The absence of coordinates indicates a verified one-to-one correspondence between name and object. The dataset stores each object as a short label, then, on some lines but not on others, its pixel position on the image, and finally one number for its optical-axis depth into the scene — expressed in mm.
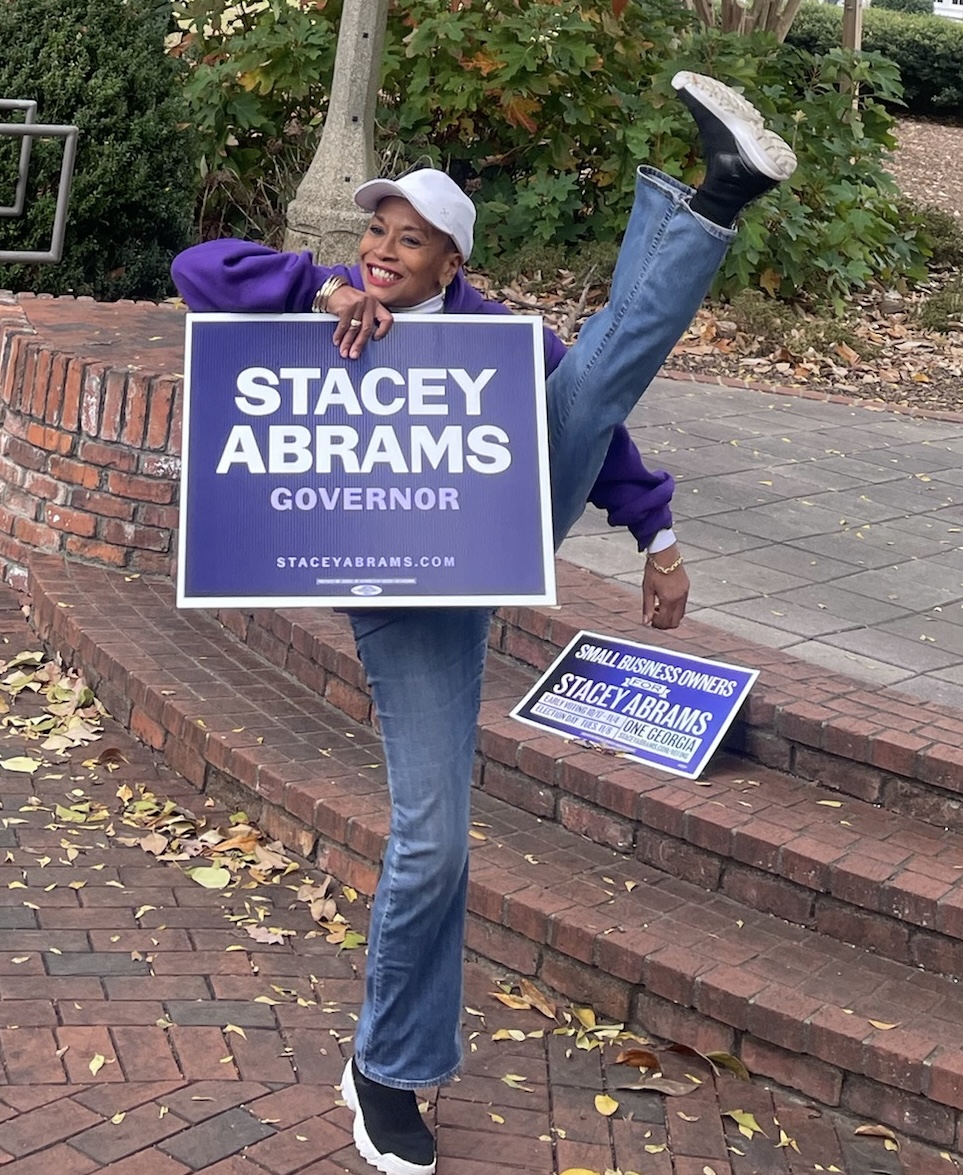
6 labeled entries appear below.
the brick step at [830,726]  3777
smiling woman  2645
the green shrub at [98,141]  7898
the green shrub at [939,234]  11438
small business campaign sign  4059
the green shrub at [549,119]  9531
